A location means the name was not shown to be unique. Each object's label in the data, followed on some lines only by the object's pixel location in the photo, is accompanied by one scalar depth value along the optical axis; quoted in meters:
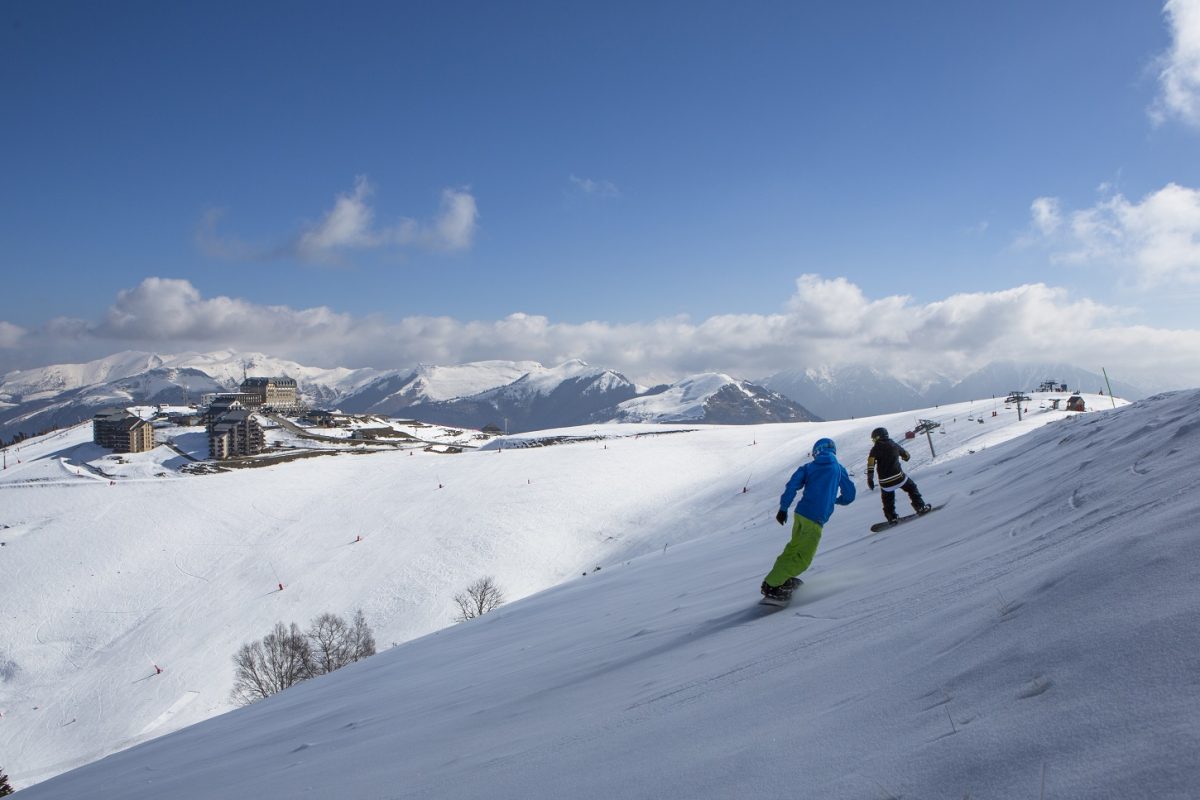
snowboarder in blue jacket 7.29
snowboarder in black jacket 10.77
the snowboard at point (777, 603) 7.12
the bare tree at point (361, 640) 35.03
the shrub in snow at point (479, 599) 39.06
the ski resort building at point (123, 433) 123.69
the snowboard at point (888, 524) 10.59
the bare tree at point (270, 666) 33.72
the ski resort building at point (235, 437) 118.00
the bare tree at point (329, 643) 34.50
